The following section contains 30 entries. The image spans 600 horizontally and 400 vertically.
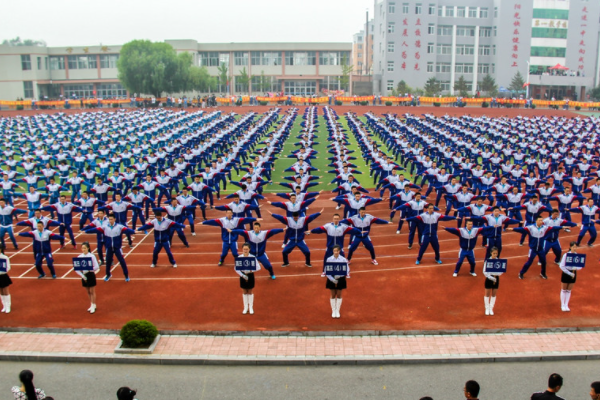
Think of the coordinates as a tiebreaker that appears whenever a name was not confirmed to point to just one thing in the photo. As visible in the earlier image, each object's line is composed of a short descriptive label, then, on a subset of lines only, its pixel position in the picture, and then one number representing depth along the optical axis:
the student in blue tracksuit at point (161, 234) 13.61
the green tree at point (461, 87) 71.07
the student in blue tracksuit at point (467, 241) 12.71
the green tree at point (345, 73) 78.81
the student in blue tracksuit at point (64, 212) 15.27
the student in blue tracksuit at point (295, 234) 13.60
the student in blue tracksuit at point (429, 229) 13.75
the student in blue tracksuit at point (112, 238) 12.73
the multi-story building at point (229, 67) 80.69
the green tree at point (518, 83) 72.81
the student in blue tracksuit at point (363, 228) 13.69
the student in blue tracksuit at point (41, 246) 12.86
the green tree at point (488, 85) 73.00
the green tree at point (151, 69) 64.56
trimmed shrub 9.38
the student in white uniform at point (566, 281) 10.84
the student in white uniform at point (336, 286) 10.56
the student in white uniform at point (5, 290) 10.95
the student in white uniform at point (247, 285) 10.77
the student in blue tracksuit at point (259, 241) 12.55
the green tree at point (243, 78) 79.69
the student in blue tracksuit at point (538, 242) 12.72
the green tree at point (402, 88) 72.38
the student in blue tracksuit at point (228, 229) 13.69
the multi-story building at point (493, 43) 74.38
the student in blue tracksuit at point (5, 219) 14.98
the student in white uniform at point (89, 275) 10.88
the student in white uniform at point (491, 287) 10.73
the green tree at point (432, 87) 70.69
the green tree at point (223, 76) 78.96
